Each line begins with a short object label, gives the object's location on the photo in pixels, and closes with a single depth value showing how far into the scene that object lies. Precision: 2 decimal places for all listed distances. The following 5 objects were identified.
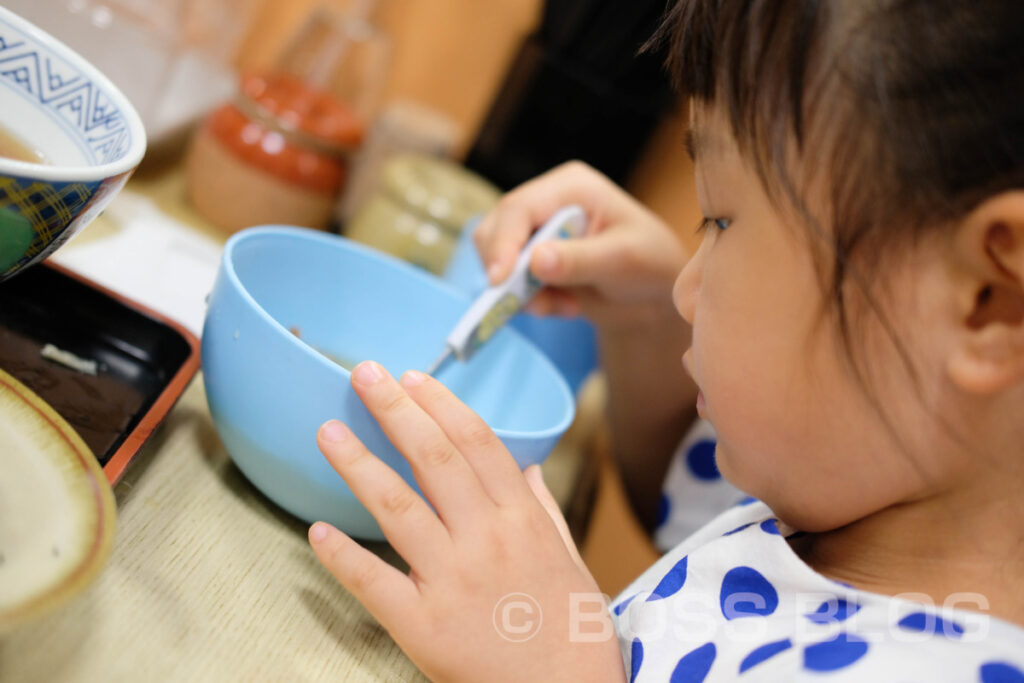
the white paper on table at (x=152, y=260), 0.70
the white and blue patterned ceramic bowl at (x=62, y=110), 0.43
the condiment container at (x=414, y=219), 0.91
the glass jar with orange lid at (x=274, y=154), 0.94
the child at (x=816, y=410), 0.36
